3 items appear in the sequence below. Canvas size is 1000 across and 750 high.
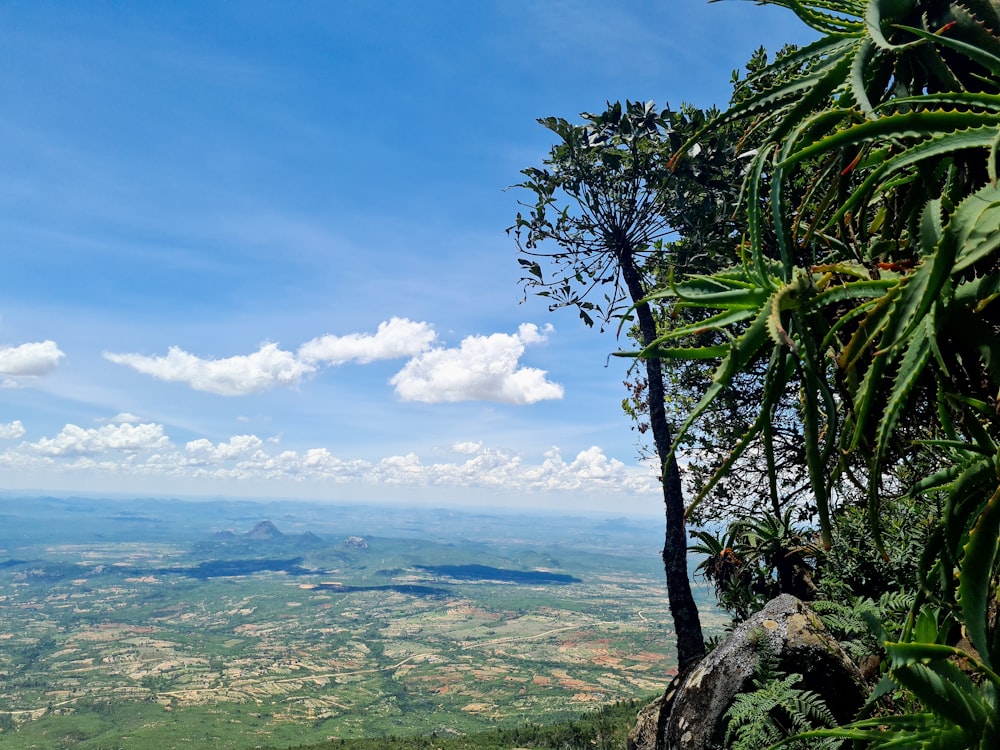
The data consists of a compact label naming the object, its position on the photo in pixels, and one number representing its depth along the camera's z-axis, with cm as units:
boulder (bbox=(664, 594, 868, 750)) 687
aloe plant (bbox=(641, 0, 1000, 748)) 236
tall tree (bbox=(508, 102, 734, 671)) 1131
